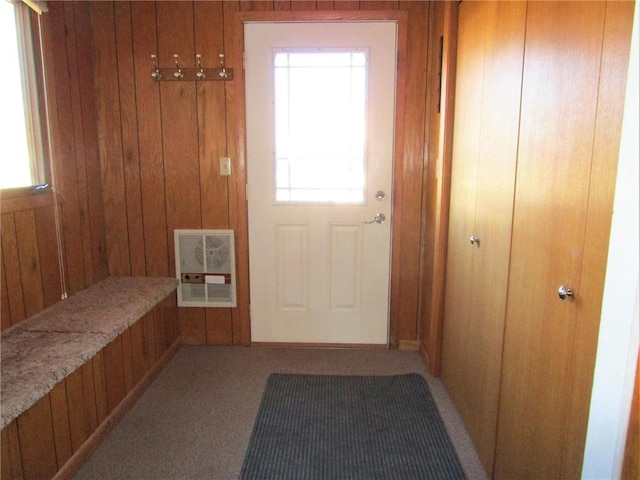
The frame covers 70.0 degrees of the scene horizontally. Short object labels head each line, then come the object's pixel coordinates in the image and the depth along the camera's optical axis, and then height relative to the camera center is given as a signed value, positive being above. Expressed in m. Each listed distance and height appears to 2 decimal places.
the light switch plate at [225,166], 2.90 +0.01
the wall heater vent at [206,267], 2.97 -0.65
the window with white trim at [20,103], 2.09 +0.30
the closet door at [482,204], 1.70 -0.15
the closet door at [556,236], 1.12 -0.19
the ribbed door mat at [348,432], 1.89 -1.23
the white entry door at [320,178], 2.79 -0.07
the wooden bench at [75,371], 1.58 -0.86
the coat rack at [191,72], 2.80 +0.58
